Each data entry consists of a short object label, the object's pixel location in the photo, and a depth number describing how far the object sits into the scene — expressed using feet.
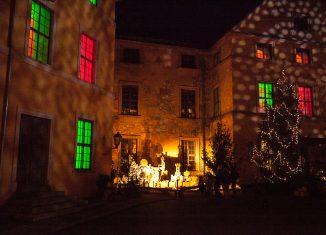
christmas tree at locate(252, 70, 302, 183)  61.16
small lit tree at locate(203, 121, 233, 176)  63.36
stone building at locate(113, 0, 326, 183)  73.15
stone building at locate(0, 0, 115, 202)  33.73
